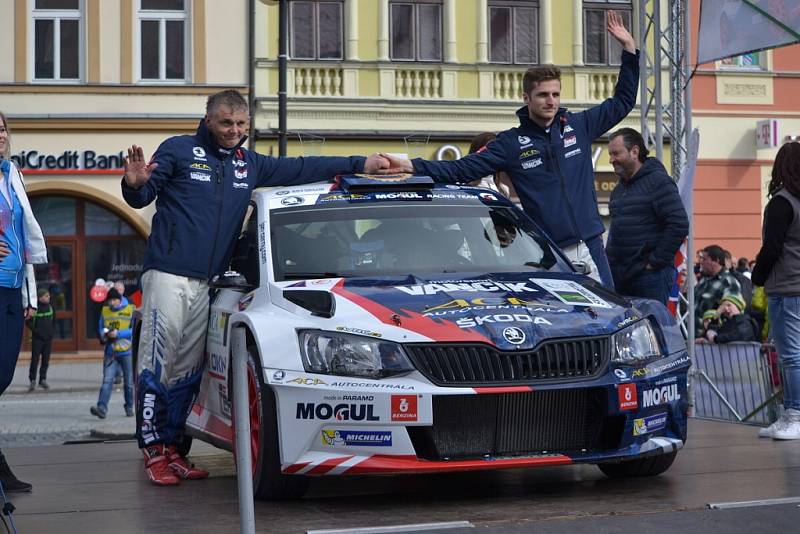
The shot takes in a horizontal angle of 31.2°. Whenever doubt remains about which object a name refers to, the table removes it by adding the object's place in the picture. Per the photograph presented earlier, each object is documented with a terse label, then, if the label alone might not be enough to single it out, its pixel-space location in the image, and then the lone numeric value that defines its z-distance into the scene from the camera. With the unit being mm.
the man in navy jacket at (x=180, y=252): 7531
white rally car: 6098
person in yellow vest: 17758
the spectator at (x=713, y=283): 13861
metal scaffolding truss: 13172
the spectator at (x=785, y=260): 8898
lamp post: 17312
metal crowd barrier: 10680
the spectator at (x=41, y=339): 22969
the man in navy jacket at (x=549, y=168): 8328
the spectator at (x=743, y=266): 21438
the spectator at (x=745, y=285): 13902
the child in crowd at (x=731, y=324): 12953
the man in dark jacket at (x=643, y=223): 9164
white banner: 11336
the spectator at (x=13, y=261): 7113
